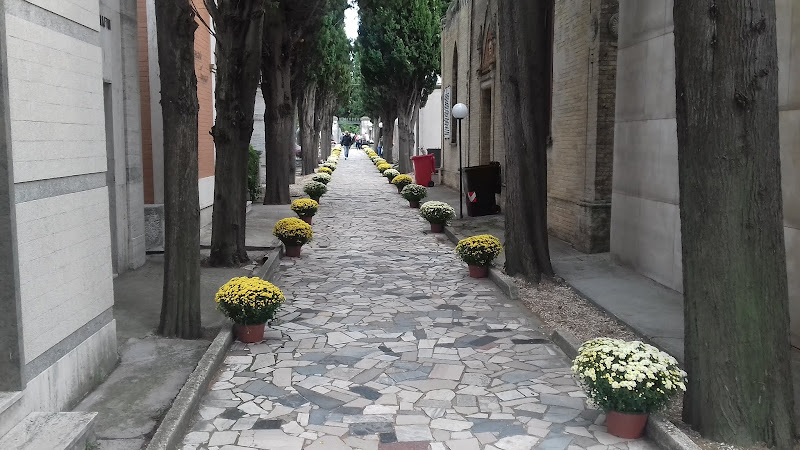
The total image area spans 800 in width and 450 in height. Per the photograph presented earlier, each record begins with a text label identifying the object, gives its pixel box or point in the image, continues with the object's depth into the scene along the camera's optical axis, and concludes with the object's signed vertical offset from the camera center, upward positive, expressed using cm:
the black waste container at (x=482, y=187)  1769 -36
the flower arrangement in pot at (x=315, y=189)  2089 -41
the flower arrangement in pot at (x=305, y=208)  1638 -73
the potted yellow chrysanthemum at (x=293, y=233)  1256 -100
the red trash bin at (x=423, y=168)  2816 +22
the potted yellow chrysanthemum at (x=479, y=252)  1075 -119
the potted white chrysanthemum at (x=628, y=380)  502 -148
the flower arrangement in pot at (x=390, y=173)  3134 +5
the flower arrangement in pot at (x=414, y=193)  2112 -57
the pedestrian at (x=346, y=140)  6065 +292
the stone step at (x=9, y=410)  438 -143
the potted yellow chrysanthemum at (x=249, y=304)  727 -129
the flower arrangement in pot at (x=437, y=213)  1573 -88
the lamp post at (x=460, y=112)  1731 +148
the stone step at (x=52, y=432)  422 -154
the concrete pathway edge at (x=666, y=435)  478 -181
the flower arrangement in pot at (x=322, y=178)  2622 -9
